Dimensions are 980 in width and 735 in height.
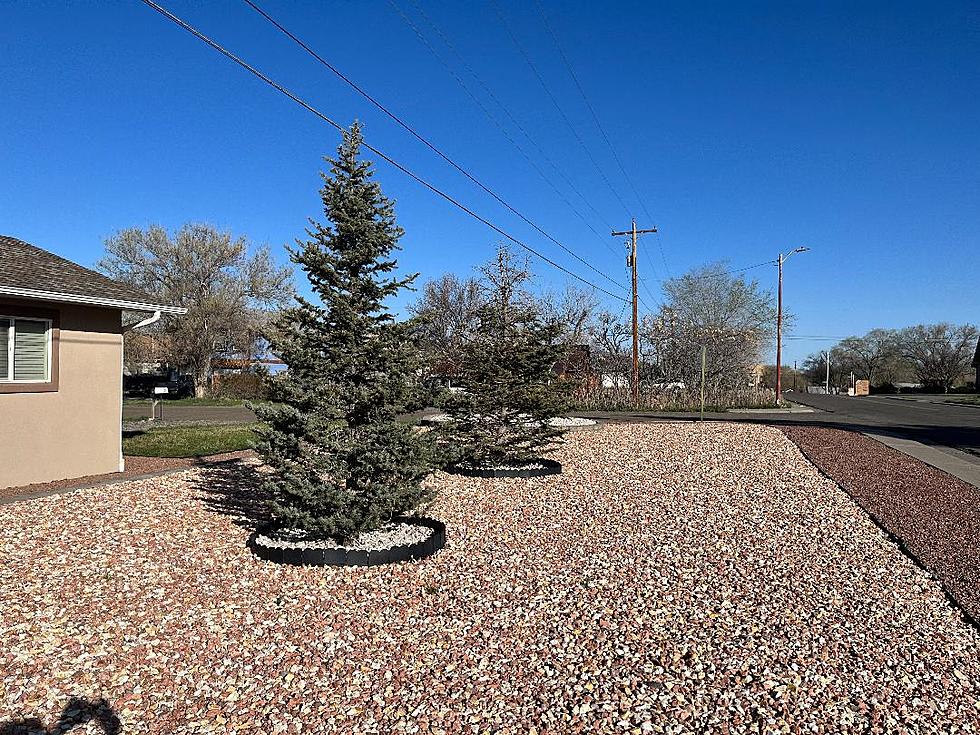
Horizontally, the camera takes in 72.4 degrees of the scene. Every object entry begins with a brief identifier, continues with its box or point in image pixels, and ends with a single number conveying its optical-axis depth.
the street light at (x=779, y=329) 30.73
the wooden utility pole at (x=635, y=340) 26.30
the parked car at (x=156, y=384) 34.09
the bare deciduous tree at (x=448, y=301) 36.19
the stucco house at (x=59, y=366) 8.62
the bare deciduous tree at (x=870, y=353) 71.81
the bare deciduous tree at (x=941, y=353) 63.19
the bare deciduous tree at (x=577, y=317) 32.19
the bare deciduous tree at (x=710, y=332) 29.84
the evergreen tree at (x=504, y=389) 9.96
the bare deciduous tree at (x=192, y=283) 32.69
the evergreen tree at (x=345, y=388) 5.43
